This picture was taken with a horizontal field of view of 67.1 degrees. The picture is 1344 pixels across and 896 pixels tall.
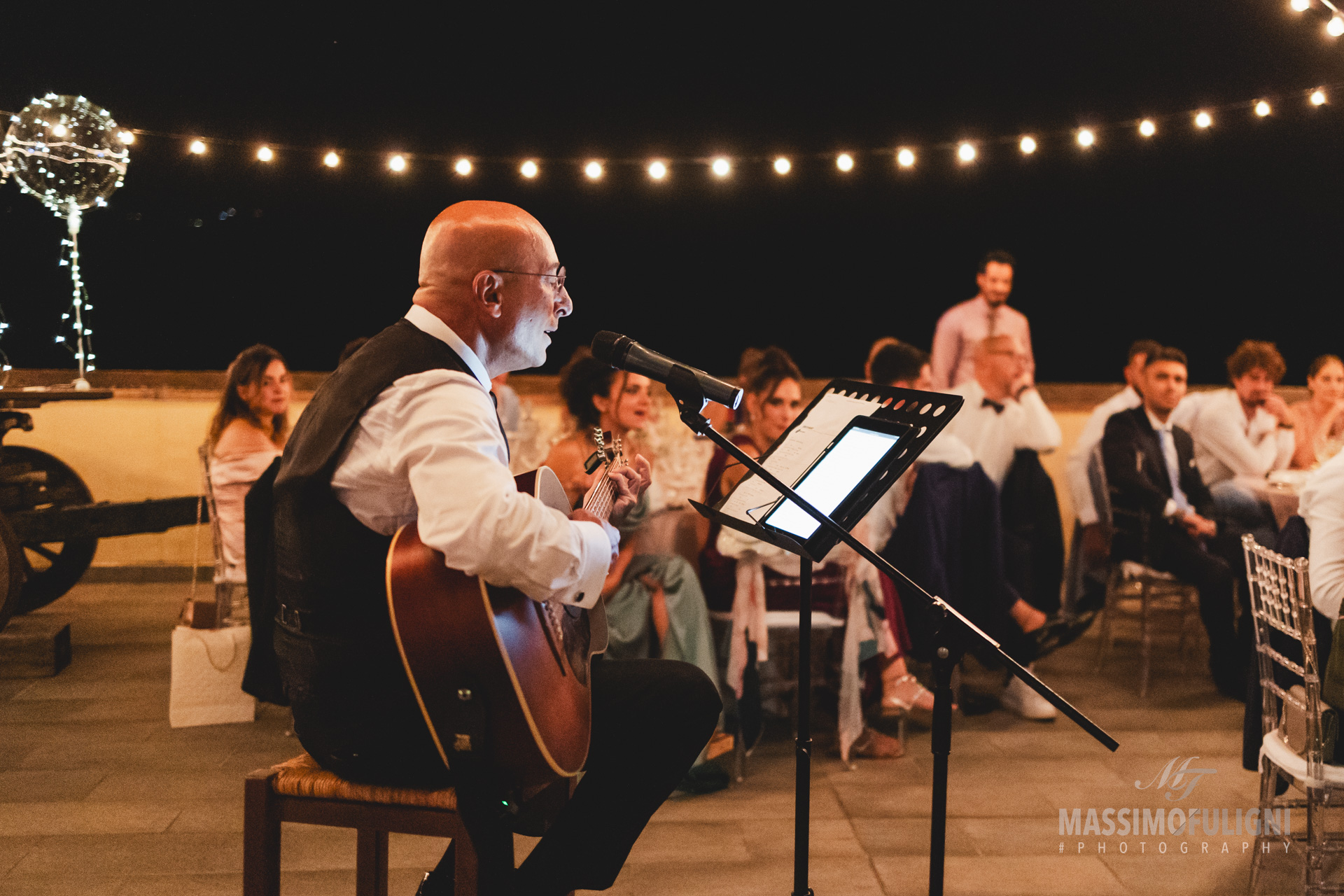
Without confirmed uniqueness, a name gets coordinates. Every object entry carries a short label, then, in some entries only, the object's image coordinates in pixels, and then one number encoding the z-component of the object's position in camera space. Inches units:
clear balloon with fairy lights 165.3
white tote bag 135.8
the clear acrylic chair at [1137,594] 161.6
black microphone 62.8
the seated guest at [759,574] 127.1
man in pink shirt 188.4
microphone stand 62.0
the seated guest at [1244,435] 186.2
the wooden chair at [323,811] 62.2
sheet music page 72.2
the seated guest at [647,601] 120.4
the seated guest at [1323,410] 193.0
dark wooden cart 147.9
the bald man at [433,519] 56.7
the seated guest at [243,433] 150.6
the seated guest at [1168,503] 161.5
